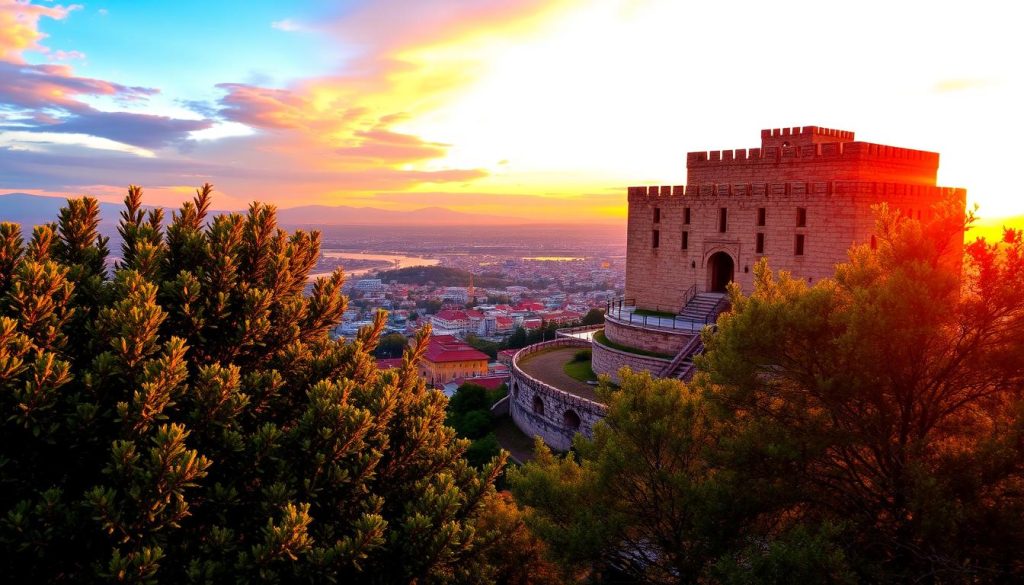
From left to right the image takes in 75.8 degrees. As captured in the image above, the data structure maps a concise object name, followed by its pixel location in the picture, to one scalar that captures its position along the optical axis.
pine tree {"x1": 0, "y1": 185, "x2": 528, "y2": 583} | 6.80
